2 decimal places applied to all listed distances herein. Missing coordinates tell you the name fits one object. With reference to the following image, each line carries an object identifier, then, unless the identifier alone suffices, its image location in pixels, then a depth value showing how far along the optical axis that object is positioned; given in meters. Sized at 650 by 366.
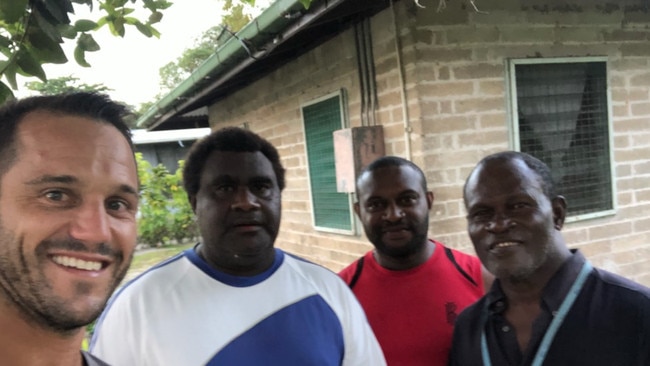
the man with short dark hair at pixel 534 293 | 1.50
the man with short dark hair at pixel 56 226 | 1.12
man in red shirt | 2.04
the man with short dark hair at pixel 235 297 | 1.62
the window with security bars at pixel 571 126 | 3.67
